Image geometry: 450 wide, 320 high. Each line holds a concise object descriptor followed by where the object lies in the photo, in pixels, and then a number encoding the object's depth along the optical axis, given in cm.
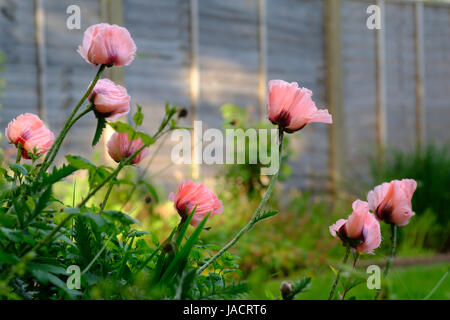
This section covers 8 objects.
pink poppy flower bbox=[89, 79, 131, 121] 220
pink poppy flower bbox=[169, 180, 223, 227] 226
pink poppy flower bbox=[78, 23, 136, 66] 223
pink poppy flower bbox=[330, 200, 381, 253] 226
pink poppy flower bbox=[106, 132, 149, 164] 224
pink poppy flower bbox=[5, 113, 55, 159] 234
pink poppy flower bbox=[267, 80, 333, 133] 224
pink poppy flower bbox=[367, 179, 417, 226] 230
